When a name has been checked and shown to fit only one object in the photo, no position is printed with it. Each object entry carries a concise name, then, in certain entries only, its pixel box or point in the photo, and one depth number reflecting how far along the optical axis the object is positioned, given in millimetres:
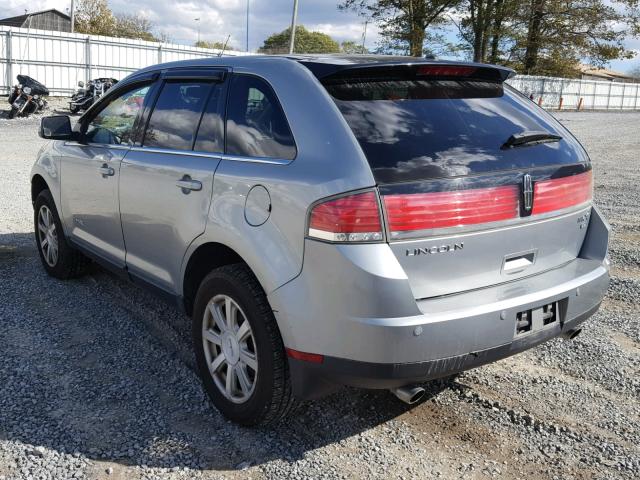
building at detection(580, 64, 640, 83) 89825
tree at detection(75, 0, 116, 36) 52781
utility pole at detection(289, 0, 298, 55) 31250
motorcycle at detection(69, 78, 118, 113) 20047
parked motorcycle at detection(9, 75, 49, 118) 18766
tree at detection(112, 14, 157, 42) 56634
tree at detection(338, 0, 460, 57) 34438
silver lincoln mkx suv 2514
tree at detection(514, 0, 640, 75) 35375
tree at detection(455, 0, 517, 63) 34719
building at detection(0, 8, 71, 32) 58750
